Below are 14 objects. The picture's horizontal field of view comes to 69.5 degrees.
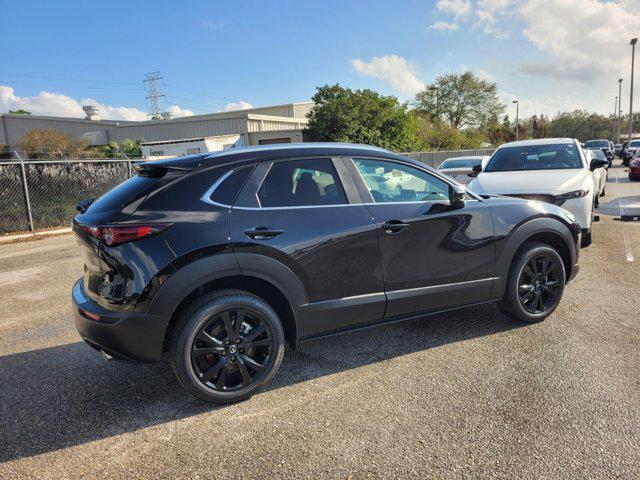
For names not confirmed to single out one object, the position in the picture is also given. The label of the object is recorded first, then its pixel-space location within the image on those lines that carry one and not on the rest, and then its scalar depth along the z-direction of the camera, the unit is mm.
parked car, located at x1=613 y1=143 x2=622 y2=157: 38331
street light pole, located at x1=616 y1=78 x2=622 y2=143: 53681
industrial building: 27641
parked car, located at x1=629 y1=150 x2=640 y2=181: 17906
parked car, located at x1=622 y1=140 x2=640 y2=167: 26028
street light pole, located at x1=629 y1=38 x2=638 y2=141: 39600
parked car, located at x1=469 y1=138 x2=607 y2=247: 6457
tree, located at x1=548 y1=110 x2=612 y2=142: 70125
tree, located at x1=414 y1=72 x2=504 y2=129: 50438
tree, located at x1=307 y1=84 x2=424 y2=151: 26234
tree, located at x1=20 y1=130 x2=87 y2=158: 26641
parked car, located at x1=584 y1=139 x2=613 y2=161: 35875
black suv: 2887
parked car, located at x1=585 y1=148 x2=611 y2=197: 8353
